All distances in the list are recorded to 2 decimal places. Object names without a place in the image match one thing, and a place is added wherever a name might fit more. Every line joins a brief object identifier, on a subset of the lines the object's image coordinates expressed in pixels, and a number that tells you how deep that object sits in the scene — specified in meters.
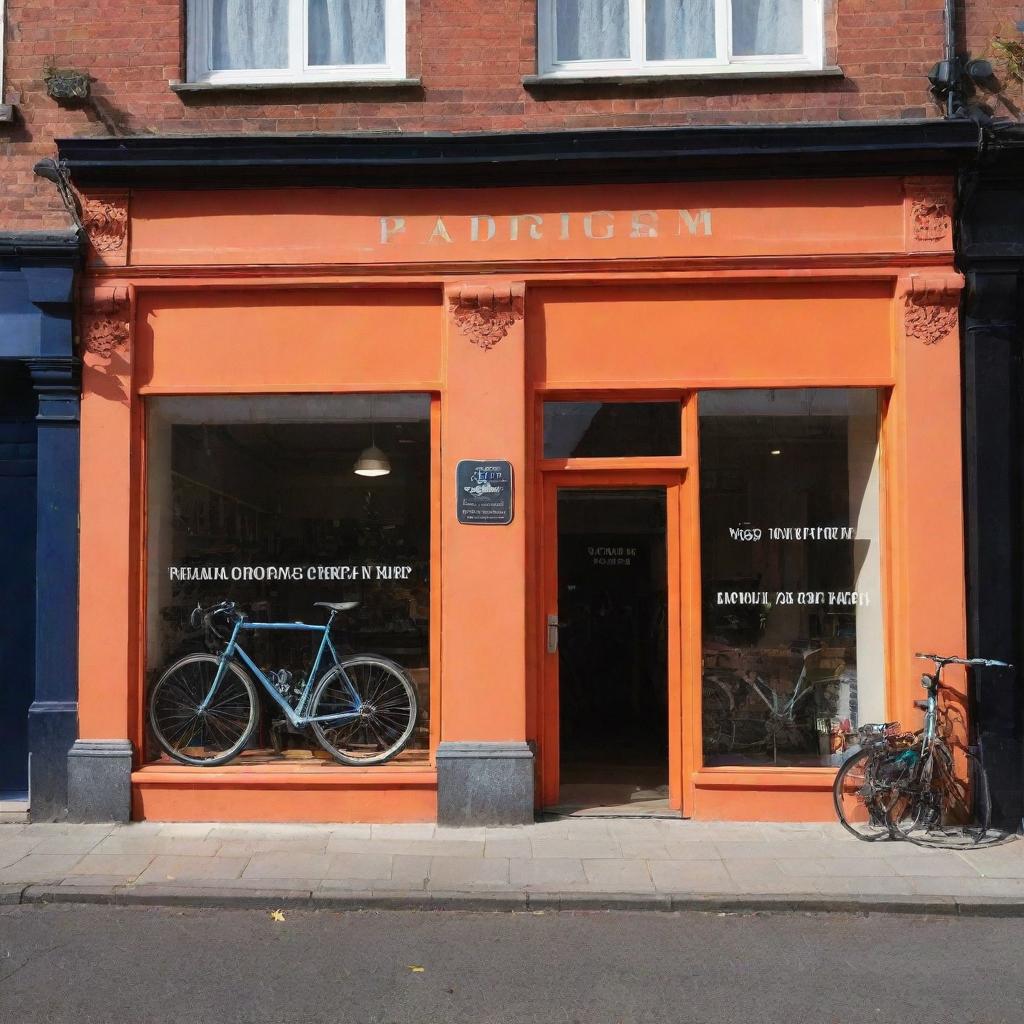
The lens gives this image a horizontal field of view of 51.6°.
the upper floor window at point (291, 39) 8.11
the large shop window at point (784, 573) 7.84
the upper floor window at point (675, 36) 8.02
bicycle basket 7.09
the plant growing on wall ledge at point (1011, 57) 7.70
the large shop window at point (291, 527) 7.91
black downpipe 7.58
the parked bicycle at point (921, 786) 7.09
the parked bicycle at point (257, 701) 7.88
